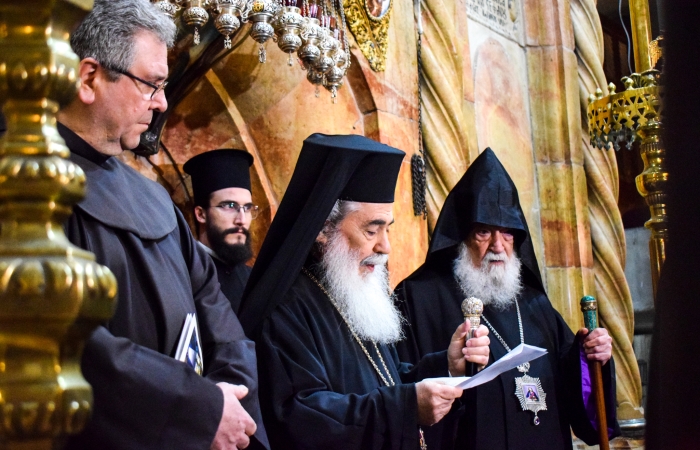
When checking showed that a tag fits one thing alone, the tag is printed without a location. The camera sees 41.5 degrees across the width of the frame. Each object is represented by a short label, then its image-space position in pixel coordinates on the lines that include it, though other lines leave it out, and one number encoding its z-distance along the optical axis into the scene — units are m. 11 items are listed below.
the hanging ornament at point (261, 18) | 4.15
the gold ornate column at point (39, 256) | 1.07
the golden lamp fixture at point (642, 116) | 3.89
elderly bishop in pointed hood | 4.24
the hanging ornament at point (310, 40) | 4.43
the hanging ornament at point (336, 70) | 4.65
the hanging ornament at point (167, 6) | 3.85
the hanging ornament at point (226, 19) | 4.02
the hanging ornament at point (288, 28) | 4.29
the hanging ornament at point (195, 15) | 3.97
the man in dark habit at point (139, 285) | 2.27
